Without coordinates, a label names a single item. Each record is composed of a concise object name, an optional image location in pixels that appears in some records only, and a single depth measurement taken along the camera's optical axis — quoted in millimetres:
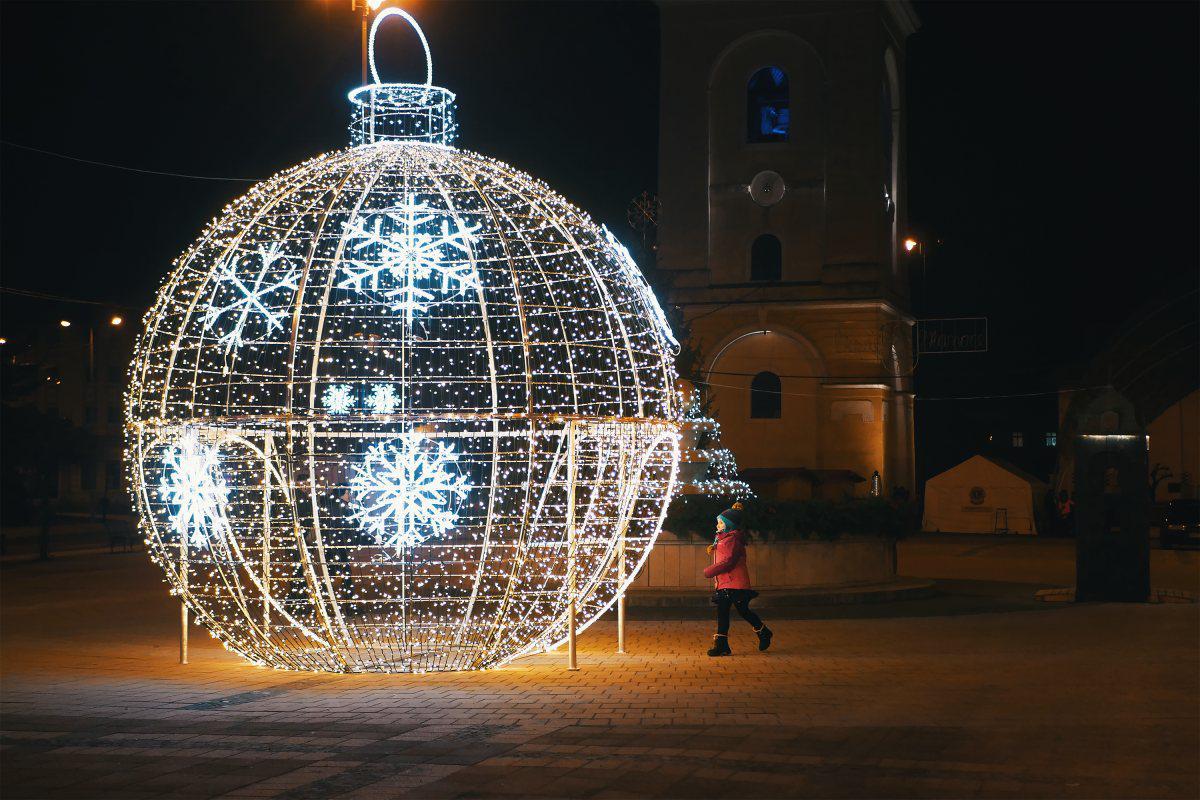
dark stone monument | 18953
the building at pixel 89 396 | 64875
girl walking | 13633
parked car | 35875
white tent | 43500
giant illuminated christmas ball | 11328
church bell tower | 46250
